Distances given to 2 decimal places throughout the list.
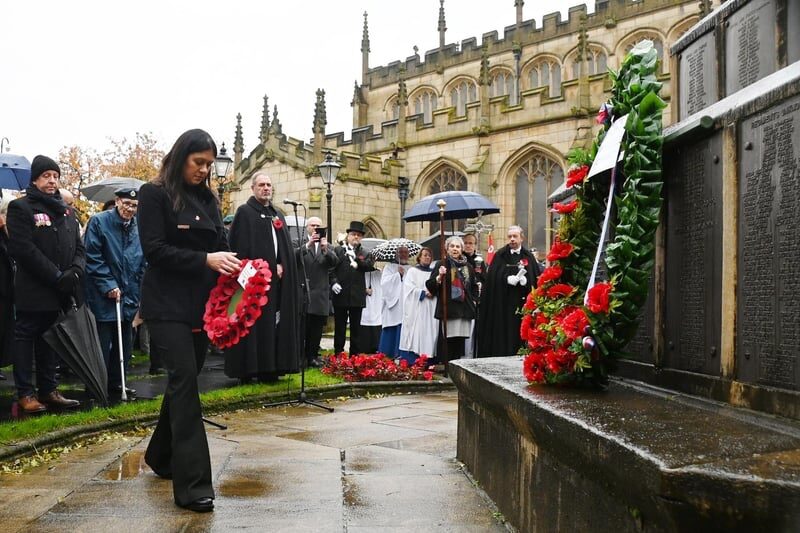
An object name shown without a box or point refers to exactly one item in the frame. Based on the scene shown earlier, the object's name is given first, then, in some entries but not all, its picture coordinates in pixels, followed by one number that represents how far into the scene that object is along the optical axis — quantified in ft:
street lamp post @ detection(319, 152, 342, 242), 65.00
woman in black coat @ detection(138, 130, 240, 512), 14.40
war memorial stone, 7.55
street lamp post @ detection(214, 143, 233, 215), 66.41
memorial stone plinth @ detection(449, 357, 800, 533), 7.00
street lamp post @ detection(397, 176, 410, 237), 110.63
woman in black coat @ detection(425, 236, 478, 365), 38.65
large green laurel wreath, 12.85
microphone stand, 27.39
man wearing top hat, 43.60
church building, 104.06
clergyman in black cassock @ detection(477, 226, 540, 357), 37.52
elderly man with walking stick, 28.04
